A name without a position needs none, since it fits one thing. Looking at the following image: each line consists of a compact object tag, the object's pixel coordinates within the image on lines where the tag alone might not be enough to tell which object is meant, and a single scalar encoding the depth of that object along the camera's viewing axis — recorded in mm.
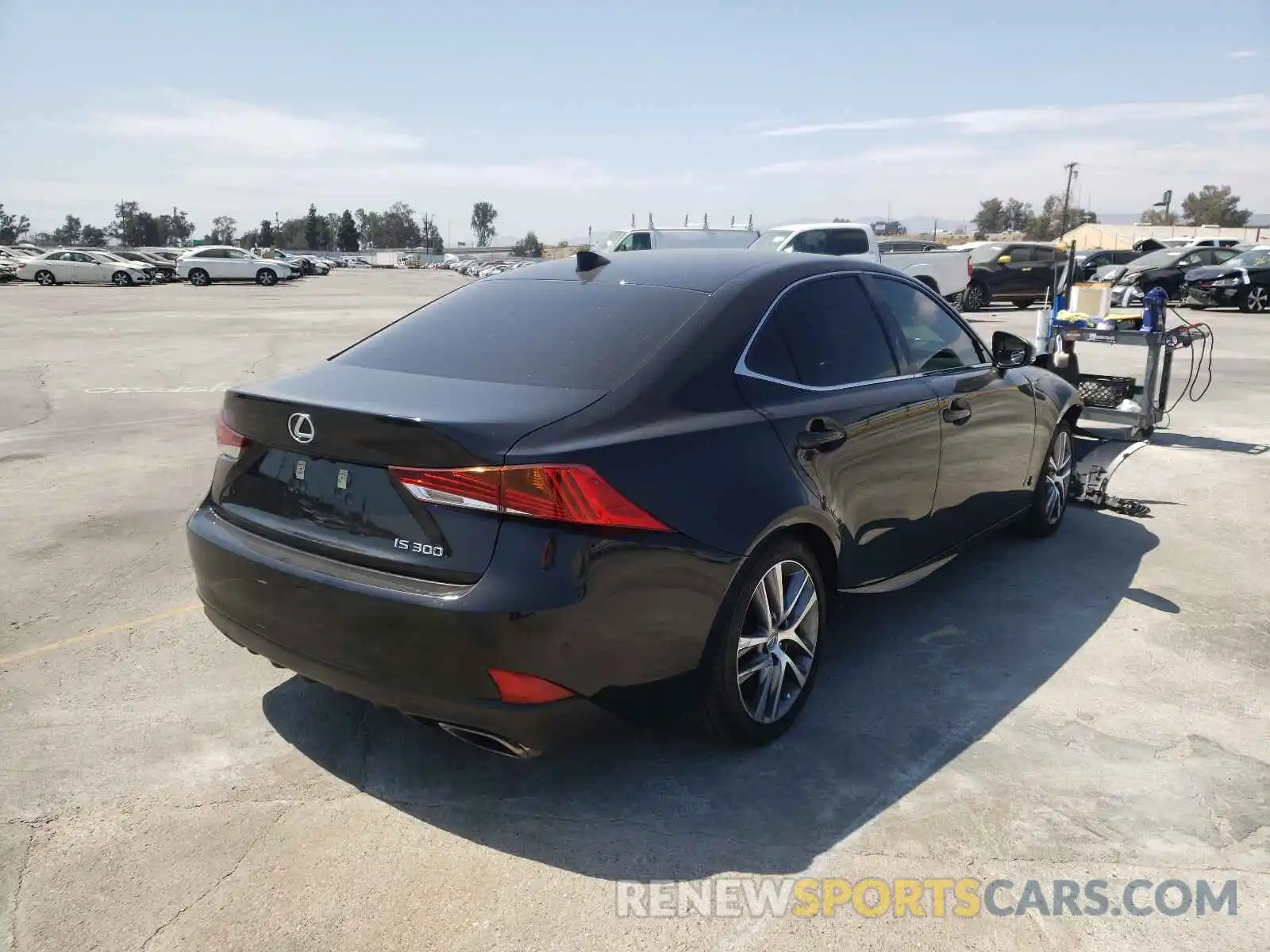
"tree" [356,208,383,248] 171500
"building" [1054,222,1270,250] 72938
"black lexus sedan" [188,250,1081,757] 2734
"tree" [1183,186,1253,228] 101688
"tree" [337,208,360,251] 145750
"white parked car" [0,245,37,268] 49059
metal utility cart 7996
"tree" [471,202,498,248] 182125
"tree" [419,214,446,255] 172000
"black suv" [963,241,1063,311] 24875
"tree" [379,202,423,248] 169750
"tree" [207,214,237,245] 148750
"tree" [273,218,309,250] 149000
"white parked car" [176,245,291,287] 46062
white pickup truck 18250
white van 21781
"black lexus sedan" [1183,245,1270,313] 24297
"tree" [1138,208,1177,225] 108750
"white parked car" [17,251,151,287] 45062
